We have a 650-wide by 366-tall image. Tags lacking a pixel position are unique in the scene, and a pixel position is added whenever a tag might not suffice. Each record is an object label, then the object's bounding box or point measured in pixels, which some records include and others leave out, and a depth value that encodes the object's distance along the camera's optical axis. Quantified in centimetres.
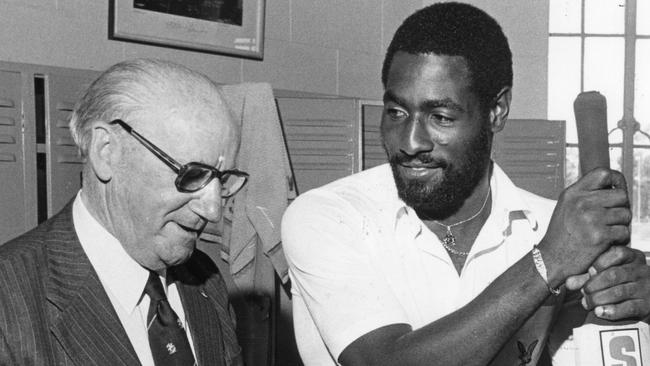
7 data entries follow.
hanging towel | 273
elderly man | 121
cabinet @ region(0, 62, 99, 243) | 245
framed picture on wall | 304
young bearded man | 136
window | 482
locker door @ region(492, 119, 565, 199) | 377
